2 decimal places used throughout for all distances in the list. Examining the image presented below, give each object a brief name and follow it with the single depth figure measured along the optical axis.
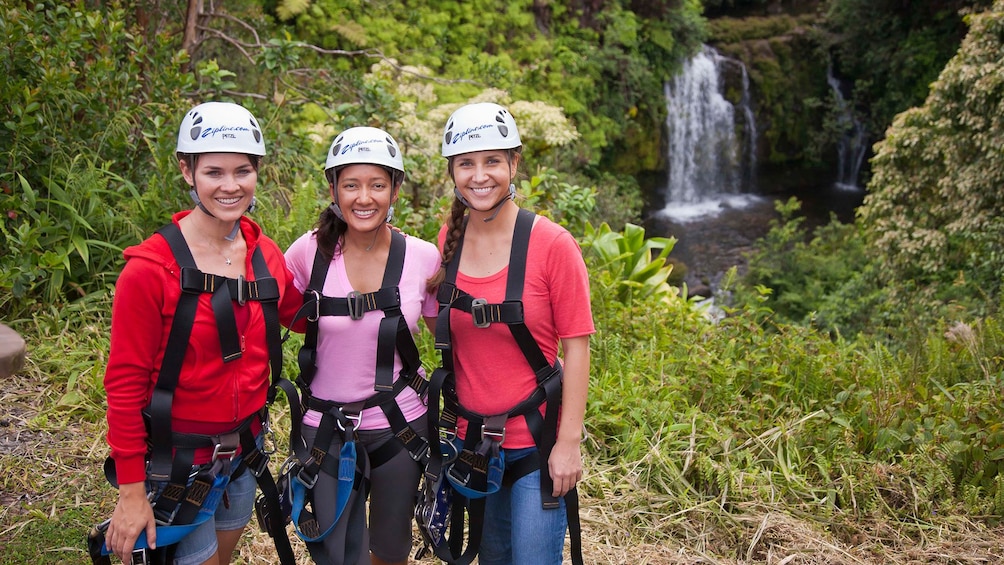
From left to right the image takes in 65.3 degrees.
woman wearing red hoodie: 2.15
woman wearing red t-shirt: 2.39
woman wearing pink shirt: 2.48
